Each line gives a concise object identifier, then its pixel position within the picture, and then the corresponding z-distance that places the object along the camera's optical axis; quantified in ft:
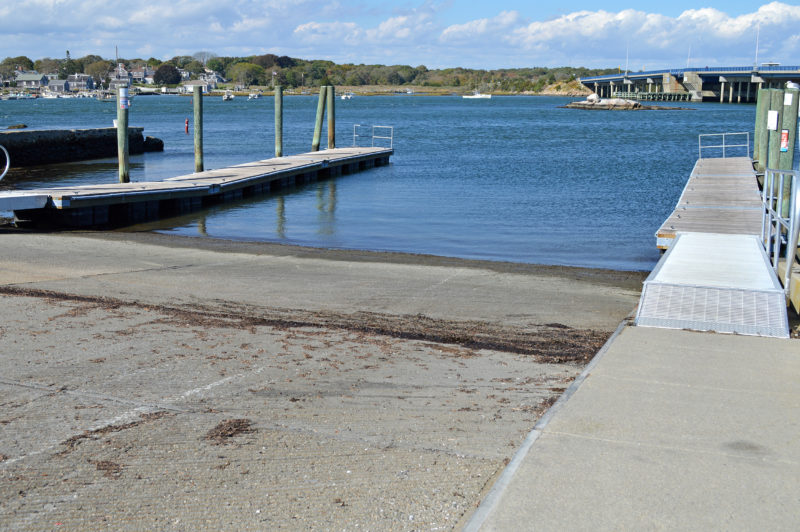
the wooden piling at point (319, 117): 109.19
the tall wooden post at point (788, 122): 58.34
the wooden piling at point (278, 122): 100.48
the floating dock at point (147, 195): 52.29
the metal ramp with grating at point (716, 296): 20.88
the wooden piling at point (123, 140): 68.07
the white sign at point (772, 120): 57.41
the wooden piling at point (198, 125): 80.94
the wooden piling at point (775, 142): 60.03
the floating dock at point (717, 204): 39.34
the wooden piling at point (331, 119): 113.70
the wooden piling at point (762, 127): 66.93
